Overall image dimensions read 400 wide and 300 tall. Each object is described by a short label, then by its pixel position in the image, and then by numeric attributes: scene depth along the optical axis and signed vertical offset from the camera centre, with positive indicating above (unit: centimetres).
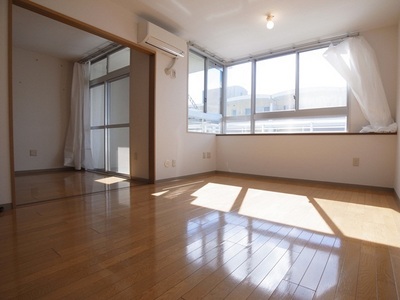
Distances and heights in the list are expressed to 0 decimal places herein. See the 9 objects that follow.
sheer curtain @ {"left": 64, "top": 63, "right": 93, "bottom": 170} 470 +36
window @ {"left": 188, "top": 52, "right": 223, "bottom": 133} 414 +97
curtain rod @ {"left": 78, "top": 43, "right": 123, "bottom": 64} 413 +182
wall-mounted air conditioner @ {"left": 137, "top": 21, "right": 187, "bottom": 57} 292 +148
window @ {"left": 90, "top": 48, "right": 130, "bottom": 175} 408 +62
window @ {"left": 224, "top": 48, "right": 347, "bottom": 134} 363 +86
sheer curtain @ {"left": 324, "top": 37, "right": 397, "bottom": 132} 304 +91
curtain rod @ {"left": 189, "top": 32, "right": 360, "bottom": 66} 350 +171
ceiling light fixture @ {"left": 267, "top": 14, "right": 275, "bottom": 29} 298 +167
